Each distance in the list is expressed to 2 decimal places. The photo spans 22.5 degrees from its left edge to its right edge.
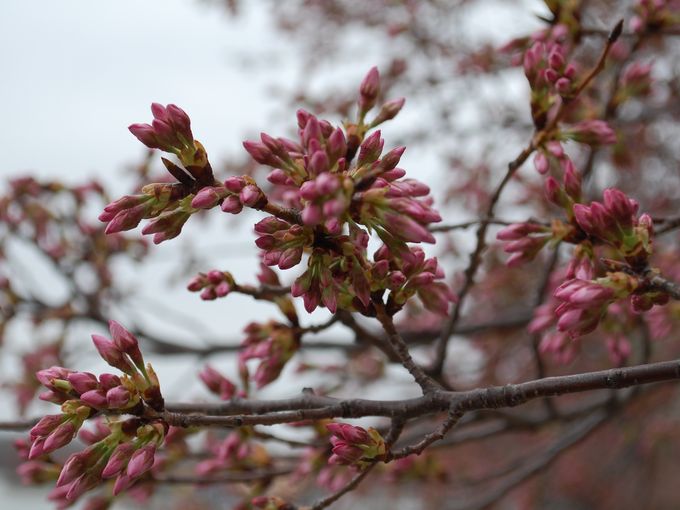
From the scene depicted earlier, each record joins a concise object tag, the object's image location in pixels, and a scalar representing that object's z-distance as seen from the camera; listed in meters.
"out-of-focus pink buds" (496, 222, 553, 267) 0.58
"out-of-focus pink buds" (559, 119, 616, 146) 0.60
